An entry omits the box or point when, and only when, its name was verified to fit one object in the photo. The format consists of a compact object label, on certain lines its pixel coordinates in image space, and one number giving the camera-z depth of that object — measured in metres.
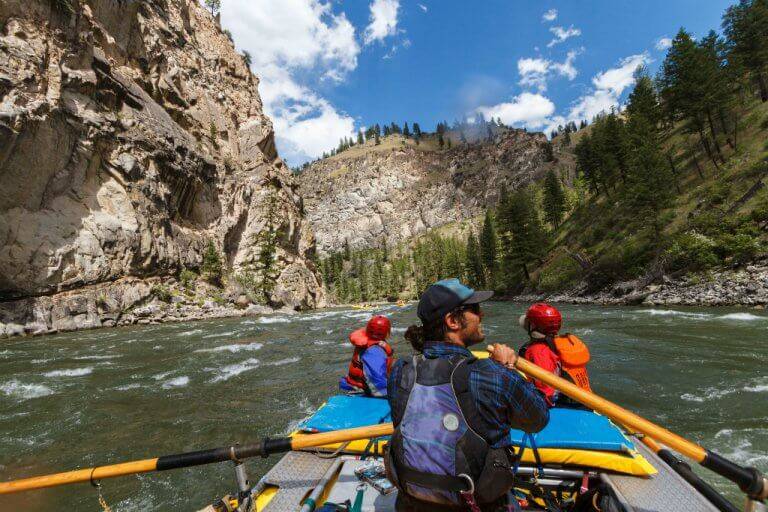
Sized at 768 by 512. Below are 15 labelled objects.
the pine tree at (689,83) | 33.31
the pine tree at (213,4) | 73.38
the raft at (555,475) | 3.37
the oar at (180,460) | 3.49
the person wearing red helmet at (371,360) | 6.25
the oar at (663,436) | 2.30
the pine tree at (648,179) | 30.36
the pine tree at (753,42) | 38.50
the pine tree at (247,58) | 69.14
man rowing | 2.02
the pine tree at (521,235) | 48.38
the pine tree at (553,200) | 59.31
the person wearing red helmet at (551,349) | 4.87
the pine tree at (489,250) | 64.56
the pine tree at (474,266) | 71.06
